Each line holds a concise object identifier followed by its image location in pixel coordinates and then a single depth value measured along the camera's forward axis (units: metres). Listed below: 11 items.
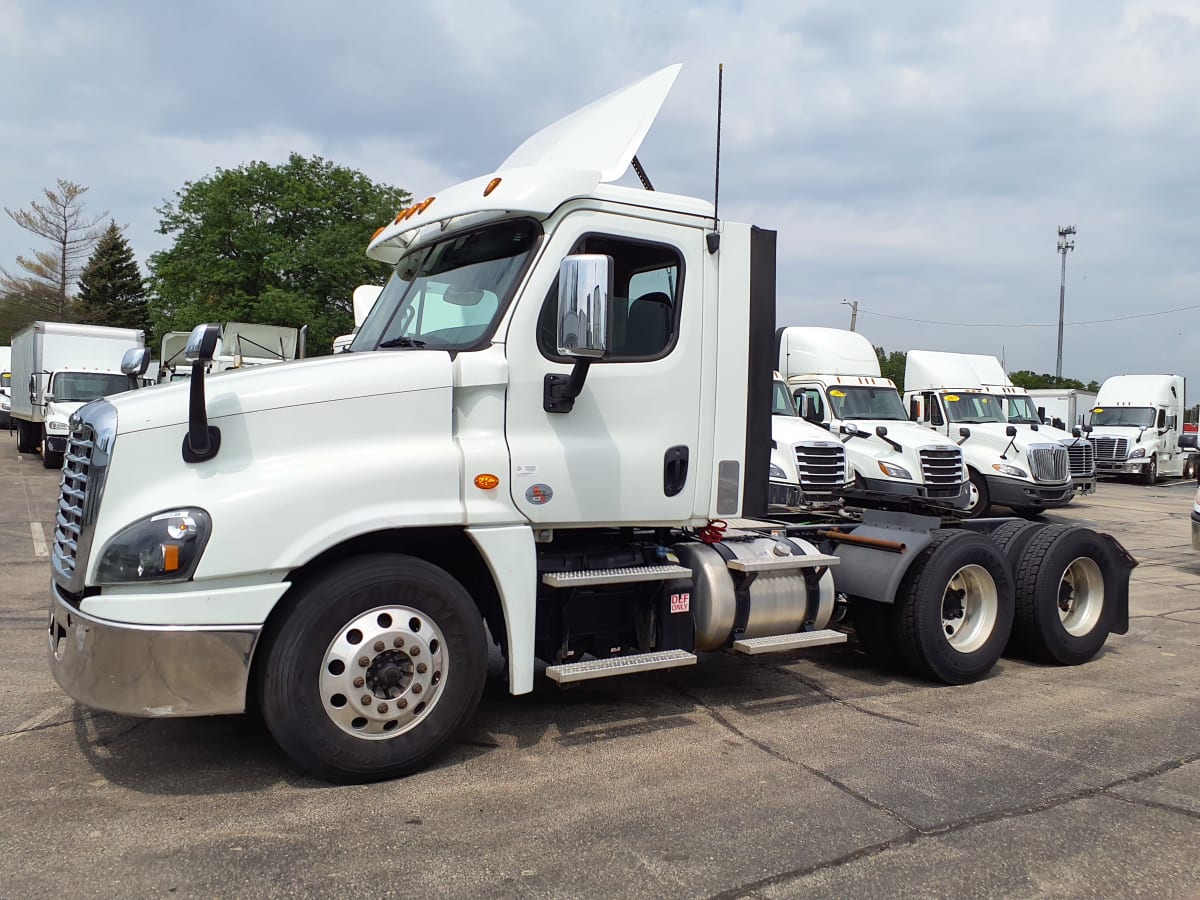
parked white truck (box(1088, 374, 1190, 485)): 28.42
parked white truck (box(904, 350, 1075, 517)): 17.42
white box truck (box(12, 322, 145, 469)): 21.05
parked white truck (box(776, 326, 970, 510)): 15.69
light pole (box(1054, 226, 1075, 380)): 56.34
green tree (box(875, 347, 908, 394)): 60.66
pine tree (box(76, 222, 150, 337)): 60.72
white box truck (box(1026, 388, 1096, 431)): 35.50
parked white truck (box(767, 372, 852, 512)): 13.66
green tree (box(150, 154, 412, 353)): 37.12
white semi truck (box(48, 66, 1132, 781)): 3.89
